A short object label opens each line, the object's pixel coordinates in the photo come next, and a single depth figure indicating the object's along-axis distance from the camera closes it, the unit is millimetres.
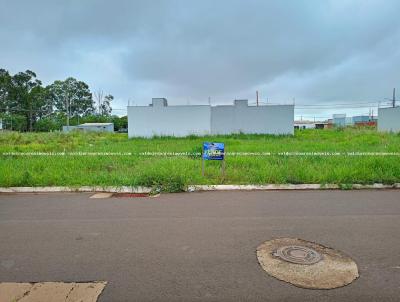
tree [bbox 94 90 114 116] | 92312
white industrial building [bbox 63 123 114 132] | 64875
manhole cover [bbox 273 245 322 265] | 3492
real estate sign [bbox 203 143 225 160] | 8445
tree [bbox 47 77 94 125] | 86062
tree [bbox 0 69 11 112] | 67875
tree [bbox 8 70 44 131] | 70062
